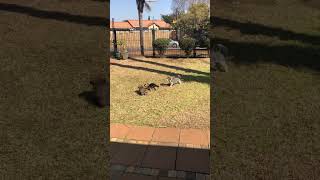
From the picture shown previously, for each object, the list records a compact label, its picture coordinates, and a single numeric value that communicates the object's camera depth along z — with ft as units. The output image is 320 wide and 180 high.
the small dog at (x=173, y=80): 32.88
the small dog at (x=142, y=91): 29.14
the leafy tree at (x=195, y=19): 124.73
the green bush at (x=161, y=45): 59.41
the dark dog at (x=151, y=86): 30.63
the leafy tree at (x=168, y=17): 197.70
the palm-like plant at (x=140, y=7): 70.03
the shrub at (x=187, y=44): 59.36
